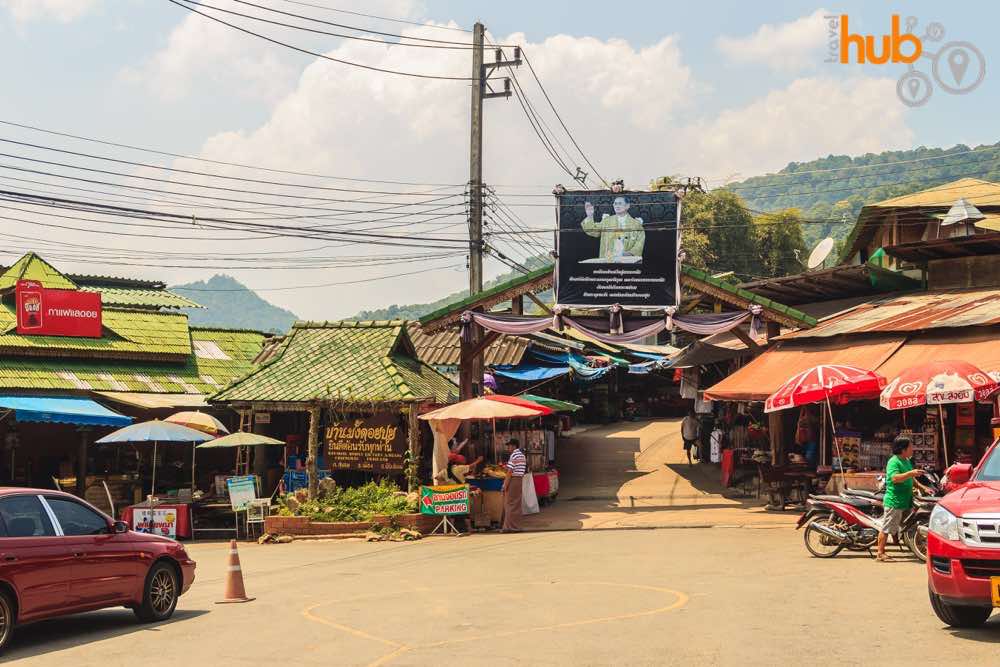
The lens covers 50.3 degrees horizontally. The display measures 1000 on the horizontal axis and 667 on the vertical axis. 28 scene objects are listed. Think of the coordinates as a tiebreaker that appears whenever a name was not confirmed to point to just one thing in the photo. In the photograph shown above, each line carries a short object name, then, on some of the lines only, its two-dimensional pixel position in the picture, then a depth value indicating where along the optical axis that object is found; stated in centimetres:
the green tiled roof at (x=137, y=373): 2919
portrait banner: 2517
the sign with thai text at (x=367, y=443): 2455
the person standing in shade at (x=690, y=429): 3039
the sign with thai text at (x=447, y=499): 2241
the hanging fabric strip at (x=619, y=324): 2514
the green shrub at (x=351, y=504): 2302
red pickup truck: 941
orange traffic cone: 1391
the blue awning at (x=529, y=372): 3362
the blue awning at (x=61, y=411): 2627
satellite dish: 3491
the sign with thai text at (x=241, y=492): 2381
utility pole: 3164
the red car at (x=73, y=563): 1069
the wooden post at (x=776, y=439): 2547
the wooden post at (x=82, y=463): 2919
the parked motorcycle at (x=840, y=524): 1578
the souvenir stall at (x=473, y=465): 2253
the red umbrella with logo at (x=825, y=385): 2069
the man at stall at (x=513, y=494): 2261
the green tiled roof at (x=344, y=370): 2512
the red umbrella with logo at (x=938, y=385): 1862
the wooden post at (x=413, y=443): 2392
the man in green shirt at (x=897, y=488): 1503
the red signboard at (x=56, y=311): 3025
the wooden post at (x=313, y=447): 2477
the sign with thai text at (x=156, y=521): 2391
